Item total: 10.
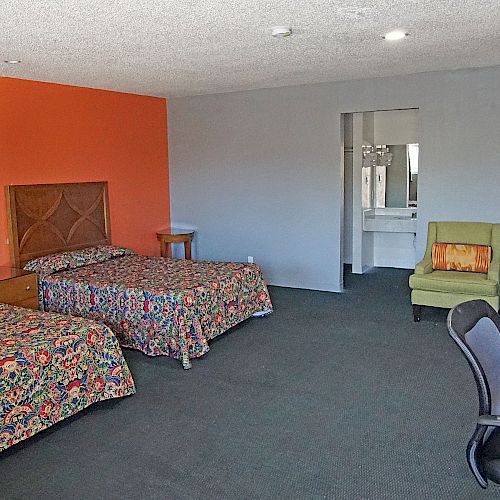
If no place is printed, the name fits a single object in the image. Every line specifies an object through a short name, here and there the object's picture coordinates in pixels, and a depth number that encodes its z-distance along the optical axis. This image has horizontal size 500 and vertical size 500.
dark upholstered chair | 1.81
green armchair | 4.54
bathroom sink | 6.82
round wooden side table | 6.55
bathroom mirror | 7.09
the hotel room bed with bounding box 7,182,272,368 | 4.03
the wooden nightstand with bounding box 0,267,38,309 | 4.18
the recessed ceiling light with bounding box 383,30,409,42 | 3.47
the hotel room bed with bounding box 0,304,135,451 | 2.74
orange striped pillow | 4.89
